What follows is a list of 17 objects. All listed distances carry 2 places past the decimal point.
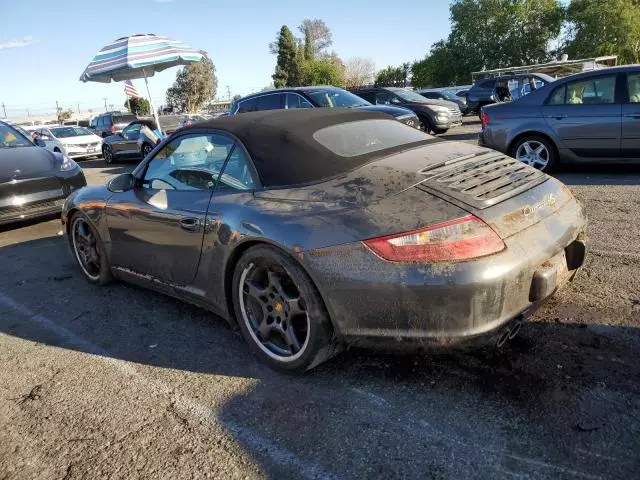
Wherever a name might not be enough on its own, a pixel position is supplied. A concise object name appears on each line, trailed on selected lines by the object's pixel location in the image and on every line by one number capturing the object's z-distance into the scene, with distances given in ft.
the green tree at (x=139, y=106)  139.48
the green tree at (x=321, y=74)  187.93
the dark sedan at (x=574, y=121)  21.71
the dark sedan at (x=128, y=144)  48.60
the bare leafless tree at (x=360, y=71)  252.62
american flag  53.72
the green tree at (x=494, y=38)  194.80
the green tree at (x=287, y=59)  221.25
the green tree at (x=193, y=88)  211.61
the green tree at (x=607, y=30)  163.12
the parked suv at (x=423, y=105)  45.85
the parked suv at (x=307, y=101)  34.63
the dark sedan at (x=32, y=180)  21.29
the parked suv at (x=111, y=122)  69.26
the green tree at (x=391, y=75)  225.35
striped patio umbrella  36.11
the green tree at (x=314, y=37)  242.76
